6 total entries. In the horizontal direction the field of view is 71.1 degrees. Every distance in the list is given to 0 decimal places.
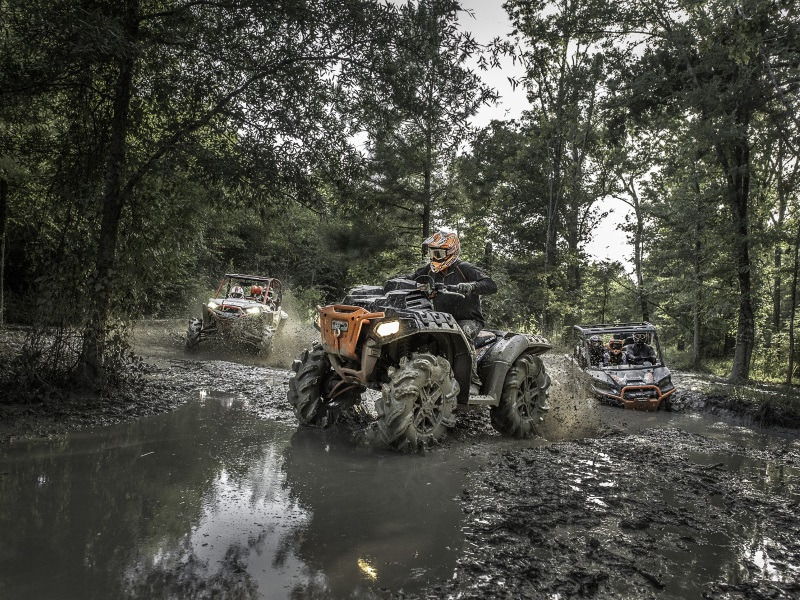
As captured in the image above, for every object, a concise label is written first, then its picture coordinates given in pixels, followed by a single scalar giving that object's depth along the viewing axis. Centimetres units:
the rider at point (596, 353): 1265
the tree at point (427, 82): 771
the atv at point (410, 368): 575
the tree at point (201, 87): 766
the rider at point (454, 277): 682
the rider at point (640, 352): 1256
